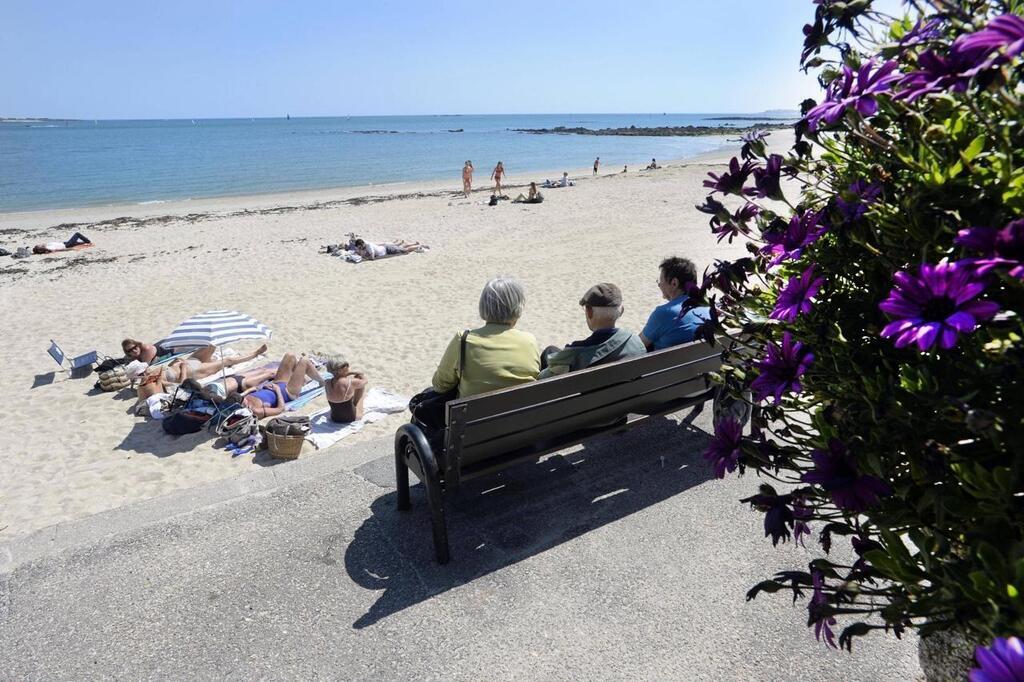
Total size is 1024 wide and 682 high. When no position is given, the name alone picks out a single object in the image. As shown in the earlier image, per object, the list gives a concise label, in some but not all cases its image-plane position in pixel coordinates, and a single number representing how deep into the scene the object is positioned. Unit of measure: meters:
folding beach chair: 7.11
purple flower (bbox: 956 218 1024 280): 0.98
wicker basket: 5.11
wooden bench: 3.11
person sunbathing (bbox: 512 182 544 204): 22.44
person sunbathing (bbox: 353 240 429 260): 13.54
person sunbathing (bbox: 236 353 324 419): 6.03
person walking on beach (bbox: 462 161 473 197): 25.77
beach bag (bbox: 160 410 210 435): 5.66
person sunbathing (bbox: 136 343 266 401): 6.42
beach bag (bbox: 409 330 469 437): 3.81
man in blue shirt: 4.38
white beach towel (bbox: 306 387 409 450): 5.56
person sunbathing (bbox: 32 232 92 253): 15.73
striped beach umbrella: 6.15
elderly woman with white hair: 3.69
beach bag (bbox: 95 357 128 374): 7.01
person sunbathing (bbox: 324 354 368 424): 5.54
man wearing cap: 3.86
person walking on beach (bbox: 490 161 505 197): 25.50
